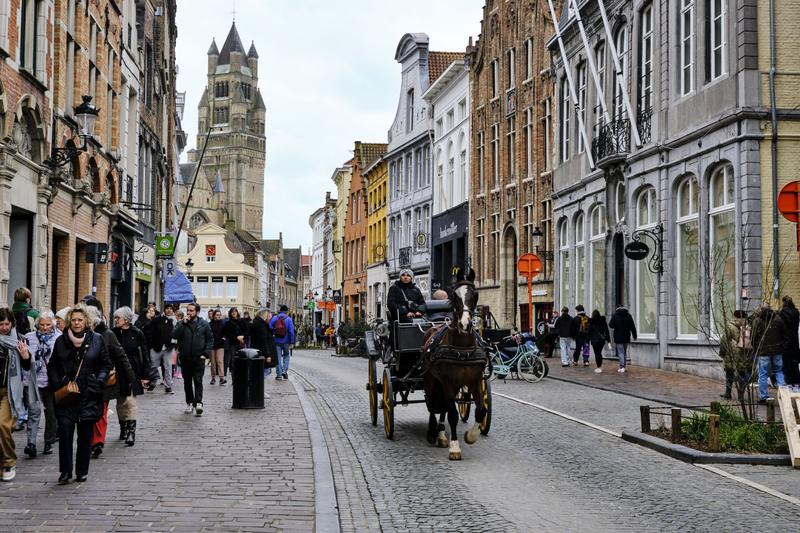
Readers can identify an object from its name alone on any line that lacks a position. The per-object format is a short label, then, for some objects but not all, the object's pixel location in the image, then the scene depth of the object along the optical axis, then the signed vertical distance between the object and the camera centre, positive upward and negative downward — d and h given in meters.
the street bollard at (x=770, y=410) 12.13 -1.00
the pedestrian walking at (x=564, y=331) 28.16 -0.21
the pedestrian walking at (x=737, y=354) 12.45 -0.37
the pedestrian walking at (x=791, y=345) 16.89 -0.36
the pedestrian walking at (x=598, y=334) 26.22 -0.29
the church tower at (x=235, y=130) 174.88 +32.74
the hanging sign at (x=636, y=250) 25.64 +1.76
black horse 11.03 -0.37
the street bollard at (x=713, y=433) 11.25 -1.16
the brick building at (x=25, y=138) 18.84 +3.59
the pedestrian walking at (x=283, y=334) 25.56 -0.24
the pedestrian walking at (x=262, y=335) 22.62 -0.24
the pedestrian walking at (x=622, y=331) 25.69 -0.19
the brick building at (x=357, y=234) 72.31 +6.33
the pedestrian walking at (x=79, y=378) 9.31 -0.47
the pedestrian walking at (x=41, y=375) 11.08 -0.53
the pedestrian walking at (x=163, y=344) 21.20 -0.40
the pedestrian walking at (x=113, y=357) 9.97 -0.31
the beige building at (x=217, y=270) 101.19 +5.14
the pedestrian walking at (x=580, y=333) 29.09 -0.28
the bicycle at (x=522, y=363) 23.75 -0.89
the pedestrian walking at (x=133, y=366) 12.06 -0.55
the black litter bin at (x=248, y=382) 17.03 -0.93
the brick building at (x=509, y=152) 39.44 +6.89
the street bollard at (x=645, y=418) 12.96 -1.16
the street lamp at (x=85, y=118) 19.16 +3.76
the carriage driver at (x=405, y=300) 13.08 +0.29
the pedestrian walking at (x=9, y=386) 9.47 -0.56
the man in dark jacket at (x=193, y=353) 15.96 -0.43
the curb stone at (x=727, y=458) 10.96 -1.39
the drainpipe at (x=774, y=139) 21.23 +3.73
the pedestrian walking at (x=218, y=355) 23.91 -0.71
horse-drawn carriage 11.09 -0.45
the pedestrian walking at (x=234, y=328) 24.78 -0.09
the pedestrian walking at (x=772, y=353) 16.66 -0.48
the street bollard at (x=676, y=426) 11.95 -1.16
